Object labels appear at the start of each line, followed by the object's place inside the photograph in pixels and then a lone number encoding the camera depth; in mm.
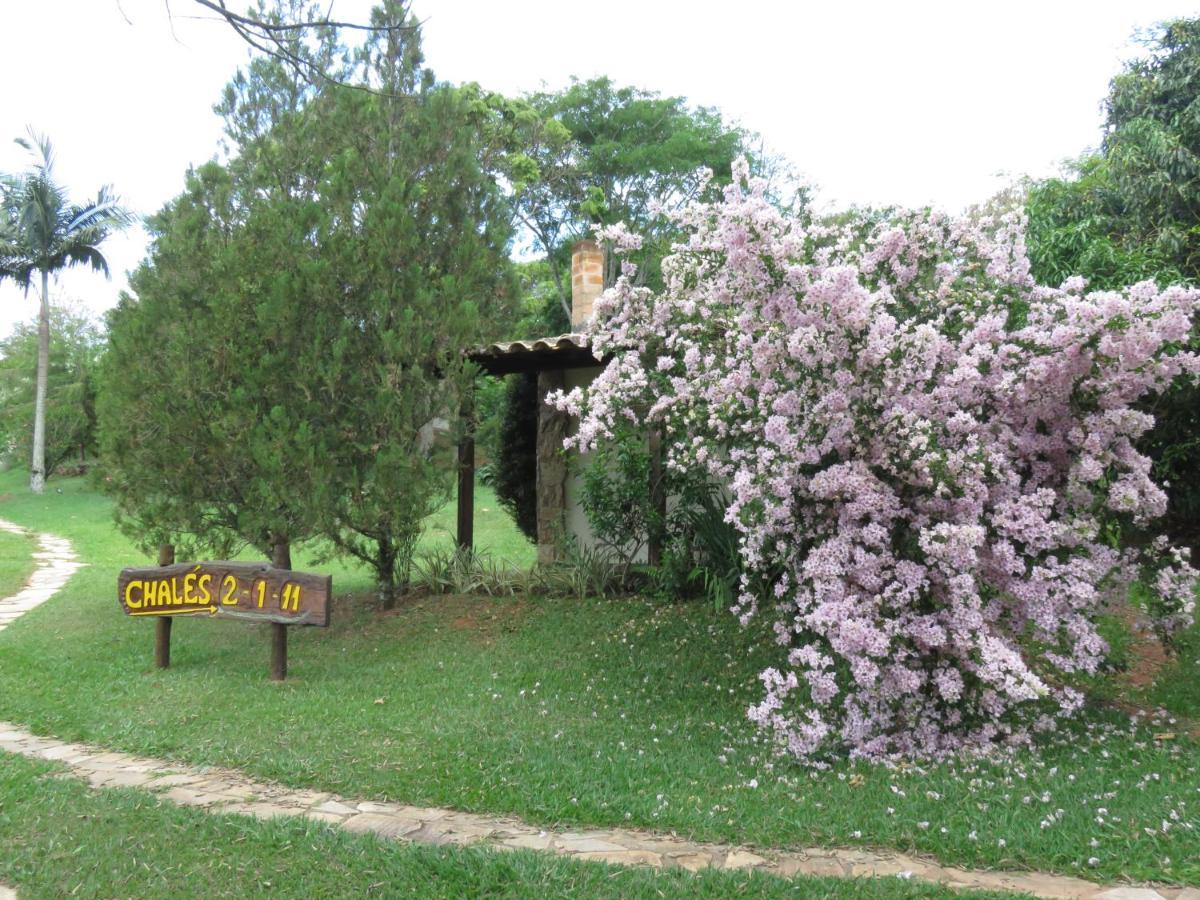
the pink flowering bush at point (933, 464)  4203
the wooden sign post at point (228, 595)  6215
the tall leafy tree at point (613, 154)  24062
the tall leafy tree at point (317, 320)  7434
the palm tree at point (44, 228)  24031
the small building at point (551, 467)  8836
